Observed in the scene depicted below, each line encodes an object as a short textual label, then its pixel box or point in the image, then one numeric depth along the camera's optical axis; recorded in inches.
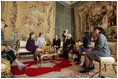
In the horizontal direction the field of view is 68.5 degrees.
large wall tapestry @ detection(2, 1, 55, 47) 210.2
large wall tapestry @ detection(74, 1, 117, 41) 224.5
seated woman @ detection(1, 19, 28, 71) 87.1
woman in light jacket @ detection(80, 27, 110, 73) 100.6
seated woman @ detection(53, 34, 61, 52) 216.7
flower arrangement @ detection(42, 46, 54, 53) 143.9
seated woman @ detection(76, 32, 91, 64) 153.5
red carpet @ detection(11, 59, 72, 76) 103.5
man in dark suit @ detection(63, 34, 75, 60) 185.6
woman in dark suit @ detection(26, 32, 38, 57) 179.3
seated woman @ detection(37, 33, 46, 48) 220.7
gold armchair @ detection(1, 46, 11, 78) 70.5
